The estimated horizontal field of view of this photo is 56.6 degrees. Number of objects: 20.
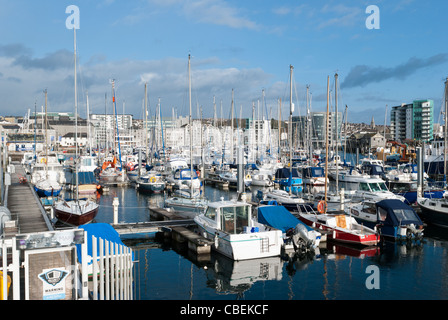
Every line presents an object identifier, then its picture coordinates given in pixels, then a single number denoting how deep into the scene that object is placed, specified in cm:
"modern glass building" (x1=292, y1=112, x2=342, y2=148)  18488
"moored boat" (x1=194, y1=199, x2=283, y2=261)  2058
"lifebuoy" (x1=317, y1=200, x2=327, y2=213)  2848
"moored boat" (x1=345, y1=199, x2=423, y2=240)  2519
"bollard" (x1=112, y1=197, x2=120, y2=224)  2713
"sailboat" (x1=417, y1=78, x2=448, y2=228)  2948
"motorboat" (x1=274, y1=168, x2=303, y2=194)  4634
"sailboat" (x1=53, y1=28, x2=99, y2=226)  2736
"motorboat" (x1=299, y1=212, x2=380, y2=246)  2386
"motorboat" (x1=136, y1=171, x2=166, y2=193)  4894
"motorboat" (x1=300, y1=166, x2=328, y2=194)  5357
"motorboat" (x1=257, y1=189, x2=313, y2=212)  3109
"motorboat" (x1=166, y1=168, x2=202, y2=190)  4780
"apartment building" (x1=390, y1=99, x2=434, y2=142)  18062
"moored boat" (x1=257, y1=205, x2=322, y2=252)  2238
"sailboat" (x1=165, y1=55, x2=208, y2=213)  3181
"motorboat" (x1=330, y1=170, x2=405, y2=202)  3647
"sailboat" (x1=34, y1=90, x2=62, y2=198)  4050
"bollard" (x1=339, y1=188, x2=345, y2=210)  3213
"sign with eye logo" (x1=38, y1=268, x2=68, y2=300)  1054
